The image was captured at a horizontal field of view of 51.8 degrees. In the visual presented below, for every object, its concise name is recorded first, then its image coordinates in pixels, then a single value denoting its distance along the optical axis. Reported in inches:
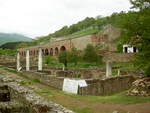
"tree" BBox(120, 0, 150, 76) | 280.2
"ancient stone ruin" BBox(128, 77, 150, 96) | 400.5
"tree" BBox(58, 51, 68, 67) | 985.1
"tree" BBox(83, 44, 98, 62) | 944.0
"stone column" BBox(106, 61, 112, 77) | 537.0
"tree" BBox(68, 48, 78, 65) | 969.7
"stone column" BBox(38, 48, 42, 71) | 640.9
